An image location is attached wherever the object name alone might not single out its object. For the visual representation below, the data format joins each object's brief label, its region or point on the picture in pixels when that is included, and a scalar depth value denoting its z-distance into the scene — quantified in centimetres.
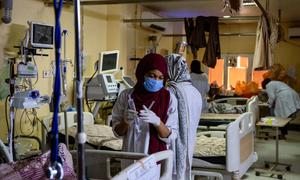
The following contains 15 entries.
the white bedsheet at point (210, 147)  342
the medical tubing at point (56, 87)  103
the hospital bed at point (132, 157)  197
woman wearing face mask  219
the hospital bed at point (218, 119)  483
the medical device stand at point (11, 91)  343
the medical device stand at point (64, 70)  328
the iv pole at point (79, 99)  107
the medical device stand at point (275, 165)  492
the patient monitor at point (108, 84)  454
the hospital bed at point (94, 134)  358
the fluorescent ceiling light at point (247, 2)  590
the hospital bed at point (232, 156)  327
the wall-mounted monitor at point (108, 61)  492
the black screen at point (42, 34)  412
